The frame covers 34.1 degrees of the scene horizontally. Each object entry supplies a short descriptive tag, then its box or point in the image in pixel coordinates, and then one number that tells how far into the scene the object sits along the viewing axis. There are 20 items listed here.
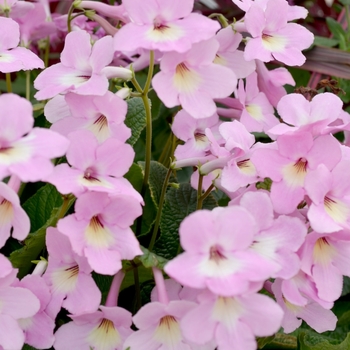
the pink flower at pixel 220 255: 0.42
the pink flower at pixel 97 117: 0.52
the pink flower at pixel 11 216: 0.46
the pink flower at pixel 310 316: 0.56
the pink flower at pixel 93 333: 0.53
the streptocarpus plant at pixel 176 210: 0.44
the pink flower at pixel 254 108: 0.68
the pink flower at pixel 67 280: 0.51
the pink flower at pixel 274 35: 0.62
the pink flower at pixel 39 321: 0.52
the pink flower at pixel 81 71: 0.53
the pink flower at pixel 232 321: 0.43
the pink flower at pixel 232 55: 0.64
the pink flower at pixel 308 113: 0.54
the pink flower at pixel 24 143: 0.43
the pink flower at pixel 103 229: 0.48
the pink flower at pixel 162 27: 0.50
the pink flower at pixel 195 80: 0.52
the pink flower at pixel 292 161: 0.52
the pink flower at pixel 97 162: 0.48
